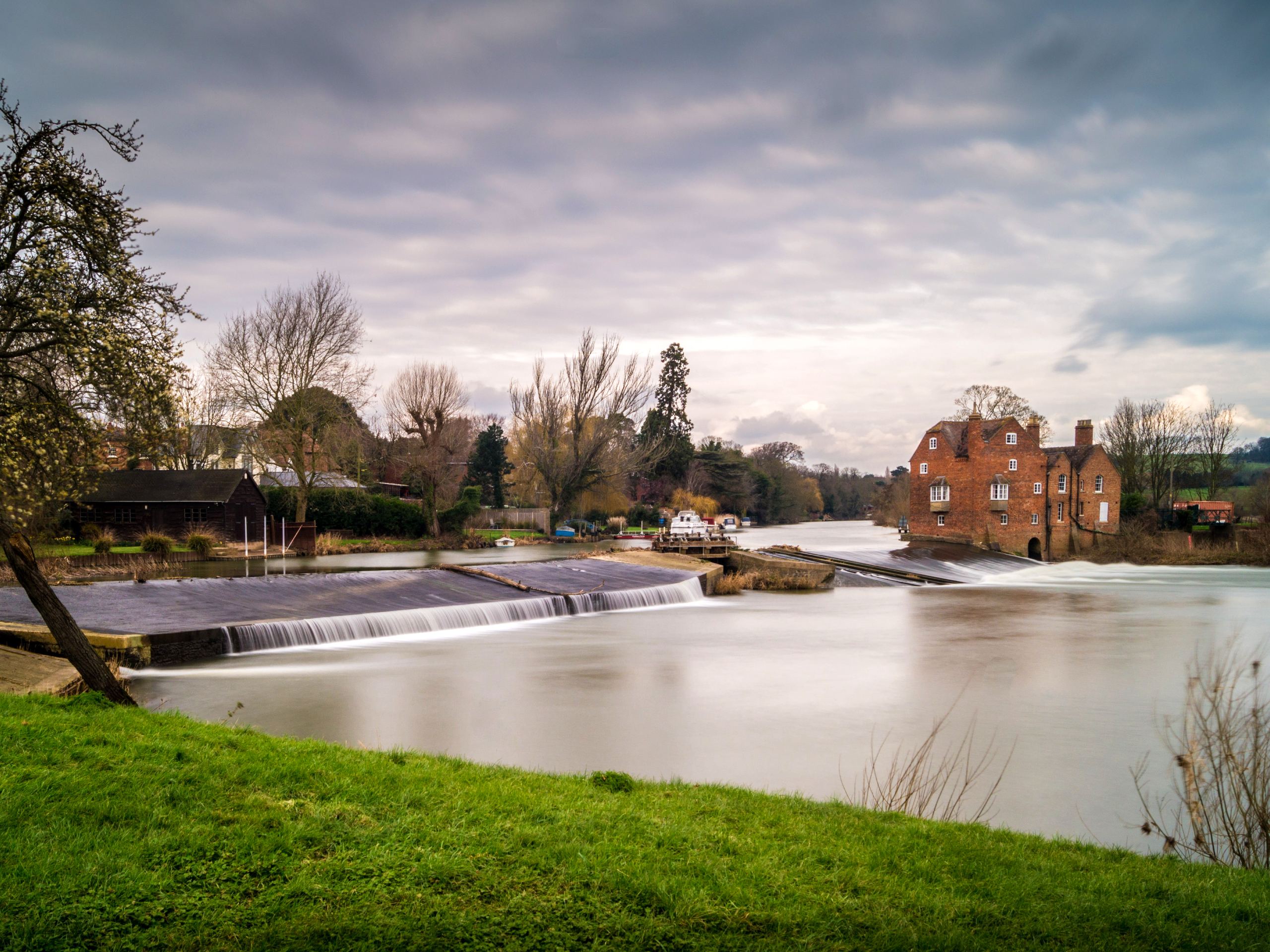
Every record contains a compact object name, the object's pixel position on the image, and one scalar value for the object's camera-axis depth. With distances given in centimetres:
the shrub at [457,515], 4800
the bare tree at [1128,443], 6322
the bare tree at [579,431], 5591
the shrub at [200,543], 3219
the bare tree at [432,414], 5031
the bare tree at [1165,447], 6294
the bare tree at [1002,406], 6869
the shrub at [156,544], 3034
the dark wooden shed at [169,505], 3712
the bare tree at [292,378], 4056
